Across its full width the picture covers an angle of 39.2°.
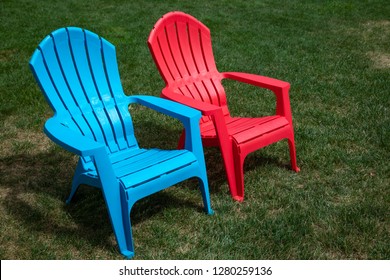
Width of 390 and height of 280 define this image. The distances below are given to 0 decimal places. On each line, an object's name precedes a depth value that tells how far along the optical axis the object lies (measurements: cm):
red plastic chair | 360
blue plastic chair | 297
